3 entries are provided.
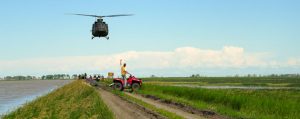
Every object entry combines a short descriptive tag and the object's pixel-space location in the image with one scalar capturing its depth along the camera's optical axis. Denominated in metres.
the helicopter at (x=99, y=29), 32.23
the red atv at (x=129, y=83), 38.47
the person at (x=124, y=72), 34.97
